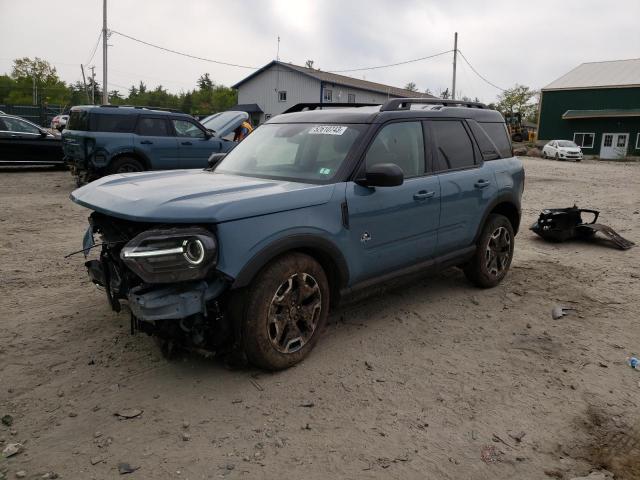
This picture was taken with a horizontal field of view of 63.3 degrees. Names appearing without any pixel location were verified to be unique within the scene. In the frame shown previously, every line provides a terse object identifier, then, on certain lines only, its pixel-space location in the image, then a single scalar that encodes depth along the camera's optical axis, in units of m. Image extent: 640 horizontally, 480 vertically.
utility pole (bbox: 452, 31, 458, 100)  40.53
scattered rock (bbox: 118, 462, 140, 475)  2.54
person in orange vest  14.09
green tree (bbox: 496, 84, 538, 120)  63.69
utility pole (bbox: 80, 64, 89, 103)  61.91
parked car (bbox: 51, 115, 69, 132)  27.89
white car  31.86
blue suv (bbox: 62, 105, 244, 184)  10.80
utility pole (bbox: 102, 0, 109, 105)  29.16
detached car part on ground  7.39
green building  38.53
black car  13.46
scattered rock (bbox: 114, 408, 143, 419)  3.00
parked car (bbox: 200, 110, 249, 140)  13.15
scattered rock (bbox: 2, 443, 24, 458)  2.63
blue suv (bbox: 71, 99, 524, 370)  3.03
